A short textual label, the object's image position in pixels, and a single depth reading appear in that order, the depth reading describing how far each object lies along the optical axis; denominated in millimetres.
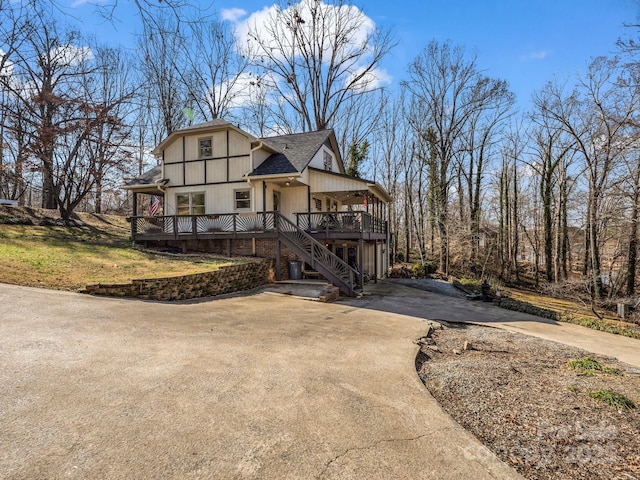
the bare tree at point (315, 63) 25891
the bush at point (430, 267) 24338
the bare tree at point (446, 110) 26008
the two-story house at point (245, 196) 15430
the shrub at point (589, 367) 5656
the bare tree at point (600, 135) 15758
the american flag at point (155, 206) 20547
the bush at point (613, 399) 4254
